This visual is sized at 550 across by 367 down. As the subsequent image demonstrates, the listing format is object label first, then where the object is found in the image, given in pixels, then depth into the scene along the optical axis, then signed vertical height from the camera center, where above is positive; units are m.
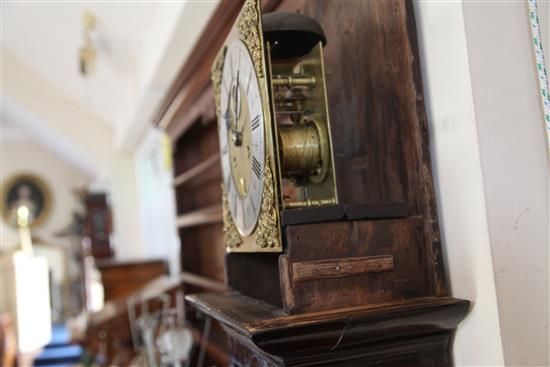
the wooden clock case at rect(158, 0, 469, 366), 0.84 -0.06
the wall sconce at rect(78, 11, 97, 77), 2.32 +1.15
